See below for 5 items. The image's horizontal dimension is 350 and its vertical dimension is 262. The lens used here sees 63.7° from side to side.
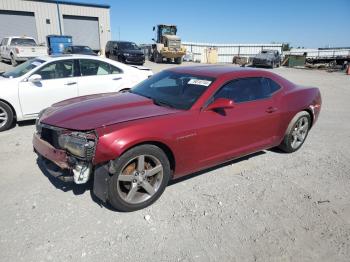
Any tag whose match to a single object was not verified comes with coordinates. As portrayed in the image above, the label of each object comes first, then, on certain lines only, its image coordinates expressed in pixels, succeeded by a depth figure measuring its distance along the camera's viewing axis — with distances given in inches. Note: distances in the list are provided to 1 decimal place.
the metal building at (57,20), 1068.3
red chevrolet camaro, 114.5
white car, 223.6
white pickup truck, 670.5
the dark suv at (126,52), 879.1
